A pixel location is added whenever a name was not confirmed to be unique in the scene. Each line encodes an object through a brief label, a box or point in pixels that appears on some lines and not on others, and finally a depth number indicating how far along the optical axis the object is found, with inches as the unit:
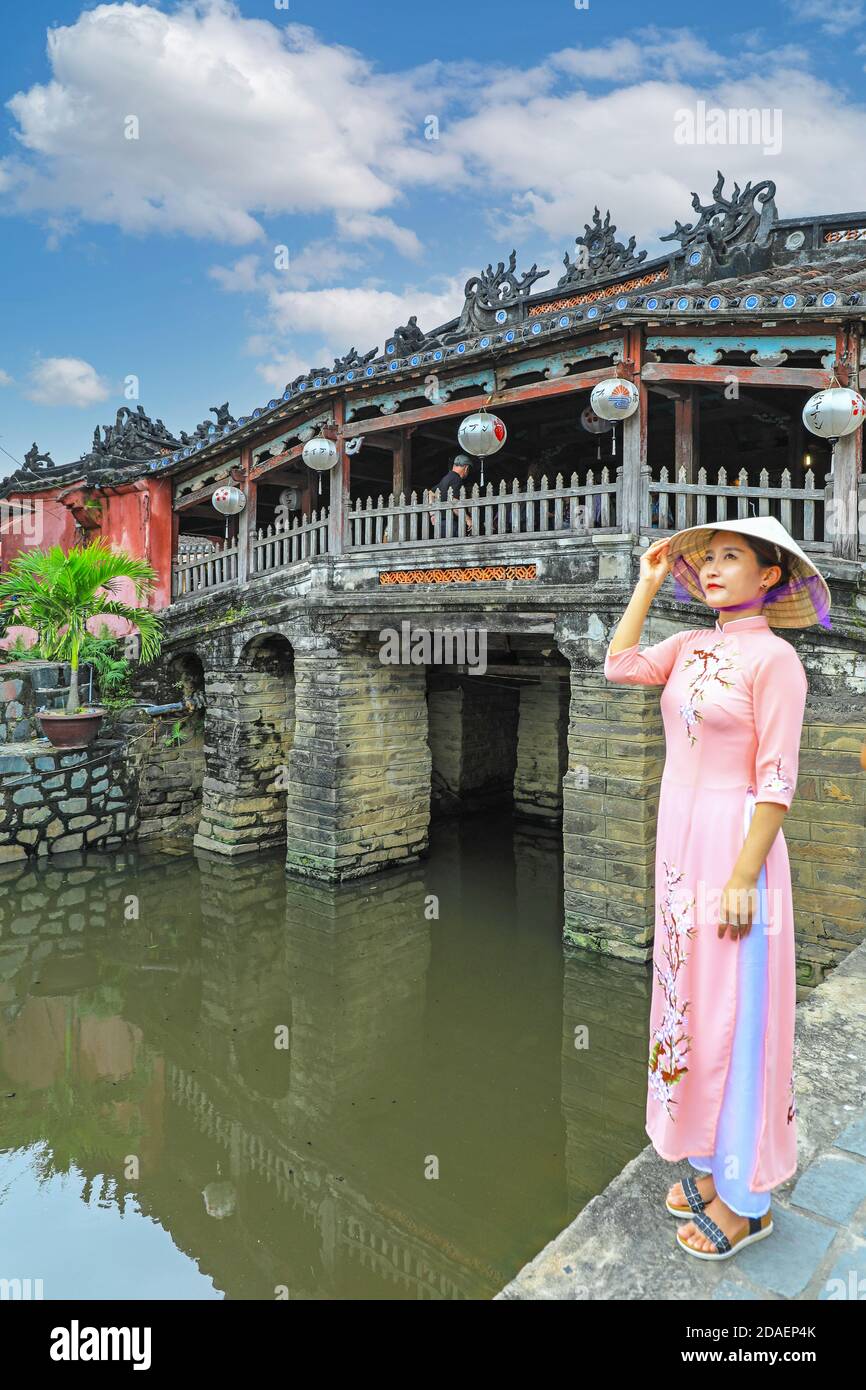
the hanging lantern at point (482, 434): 289.6
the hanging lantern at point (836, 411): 236.1
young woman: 89.4
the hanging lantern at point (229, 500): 413.7
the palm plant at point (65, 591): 395.5
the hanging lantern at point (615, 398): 261.3
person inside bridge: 349.7
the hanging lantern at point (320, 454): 347.6
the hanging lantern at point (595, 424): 316.5
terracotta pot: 391.9
